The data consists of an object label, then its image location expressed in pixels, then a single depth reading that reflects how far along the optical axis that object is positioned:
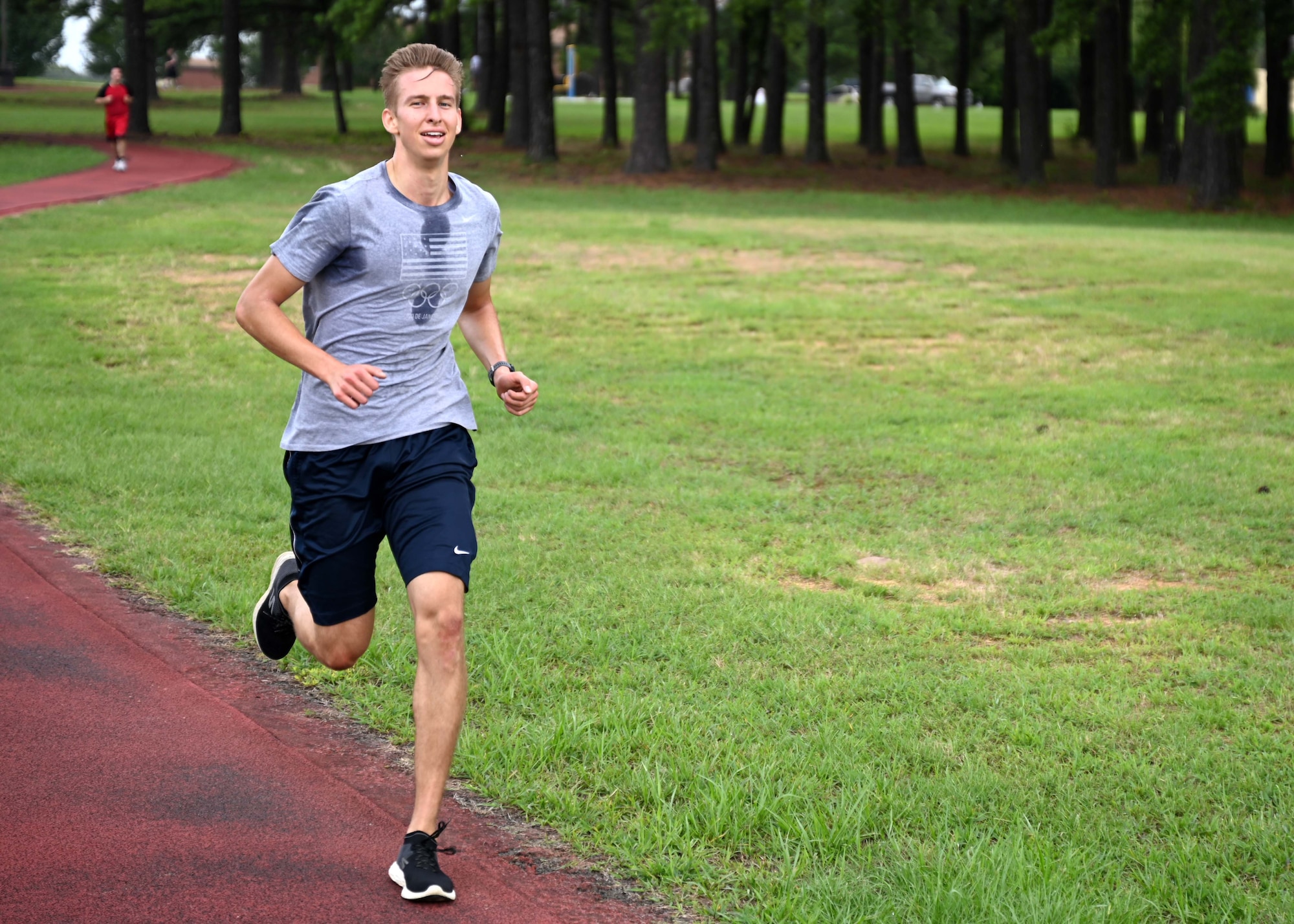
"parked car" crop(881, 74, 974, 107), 89.18
